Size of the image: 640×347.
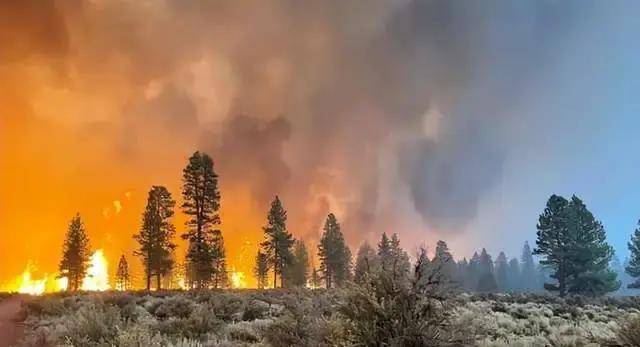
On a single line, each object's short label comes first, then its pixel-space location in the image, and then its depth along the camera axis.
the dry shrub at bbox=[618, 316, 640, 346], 8.70
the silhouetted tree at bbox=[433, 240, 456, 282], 90.04
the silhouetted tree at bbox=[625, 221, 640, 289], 64.56
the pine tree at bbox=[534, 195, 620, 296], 51.88
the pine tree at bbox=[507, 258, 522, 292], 139.02
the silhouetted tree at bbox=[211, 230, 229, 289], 50.28
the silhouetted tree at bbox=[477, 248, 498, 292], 89.25
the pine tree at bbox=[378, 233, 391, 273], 82.07
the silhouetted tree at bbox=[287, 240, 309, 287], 70.35
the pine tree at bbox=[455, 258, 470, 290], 110.84
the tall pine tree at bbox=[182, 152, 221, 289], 49.88
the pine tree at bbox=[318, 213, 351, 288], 77.81
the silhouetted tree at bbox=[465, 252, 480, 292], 109.01
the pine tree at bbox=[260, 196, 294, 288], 64.75
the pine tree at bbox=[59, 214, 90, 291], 70.06
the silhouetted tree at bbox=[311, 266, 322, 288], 91.77
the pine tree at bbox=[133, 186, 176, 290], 57.44
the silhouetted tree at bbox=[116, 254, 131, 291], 96.59
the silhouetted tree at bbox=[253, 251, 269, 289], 90.16
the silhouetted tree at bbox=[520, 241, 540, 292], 137.46
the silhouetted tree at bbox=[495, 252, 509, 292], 125.00
